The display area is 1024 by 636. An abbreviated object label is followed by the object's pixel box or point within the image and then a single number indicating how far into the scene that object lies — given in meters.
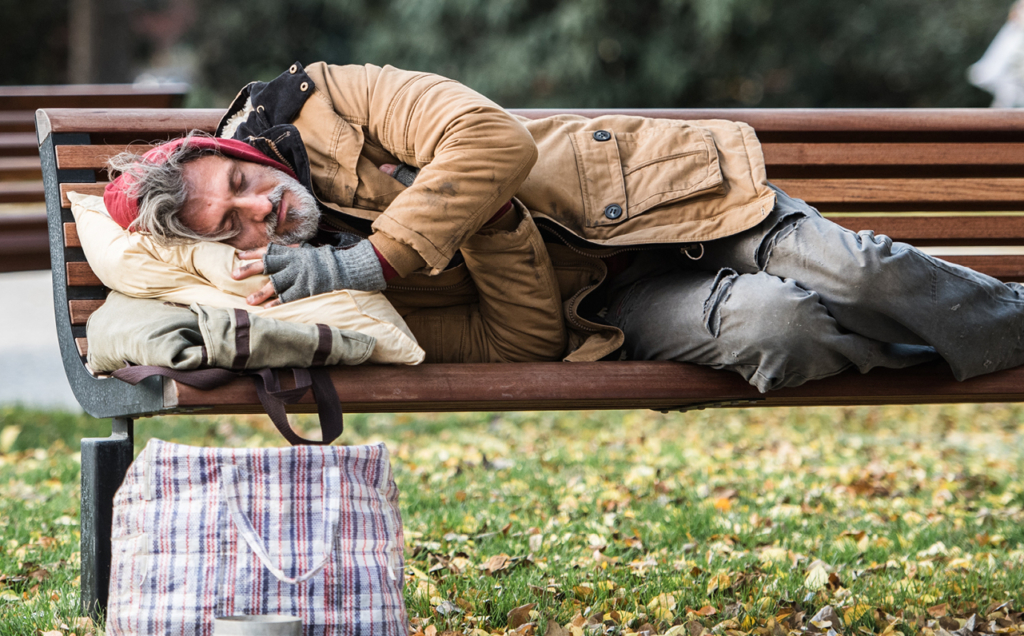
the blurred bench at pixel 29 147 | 7.80
